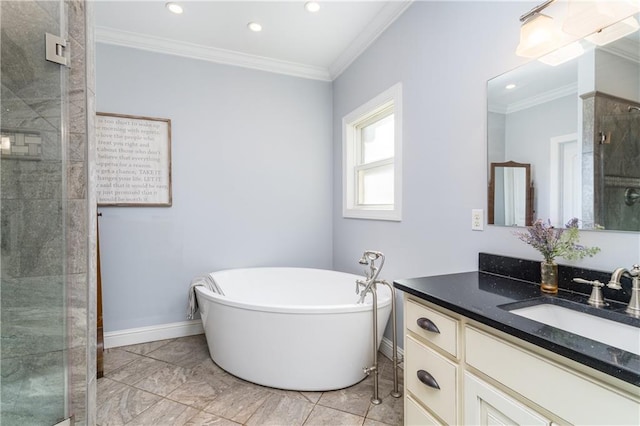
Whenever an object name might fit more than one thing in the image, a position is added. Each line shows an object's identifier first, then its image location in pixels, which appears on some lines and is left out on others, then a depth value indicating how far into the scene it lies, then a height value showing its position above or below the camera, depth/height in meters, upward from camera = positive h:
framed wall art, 2.59 +0.46
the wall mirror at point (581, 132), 1.07 +0.33
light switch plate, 1.64 -0.03
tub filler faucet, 1.86 -0.73
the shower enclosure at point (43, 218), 1.00 -0.02
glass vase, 1.22 -0.26
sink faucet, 0.96 -0.23
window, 2.31 +0.51
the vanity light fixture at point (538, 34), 1.27 +0.76
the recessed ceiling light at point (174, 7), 2.26 +1.55
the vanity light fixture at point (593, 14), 1.07 +0.73
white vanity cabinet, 0.69 -0.47
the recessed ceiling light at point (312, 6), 2.21 +1.52
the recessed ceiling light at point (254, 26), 2.48 +1.54
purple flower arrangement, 1.17 -0.11
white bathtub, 1.88 -0.82
